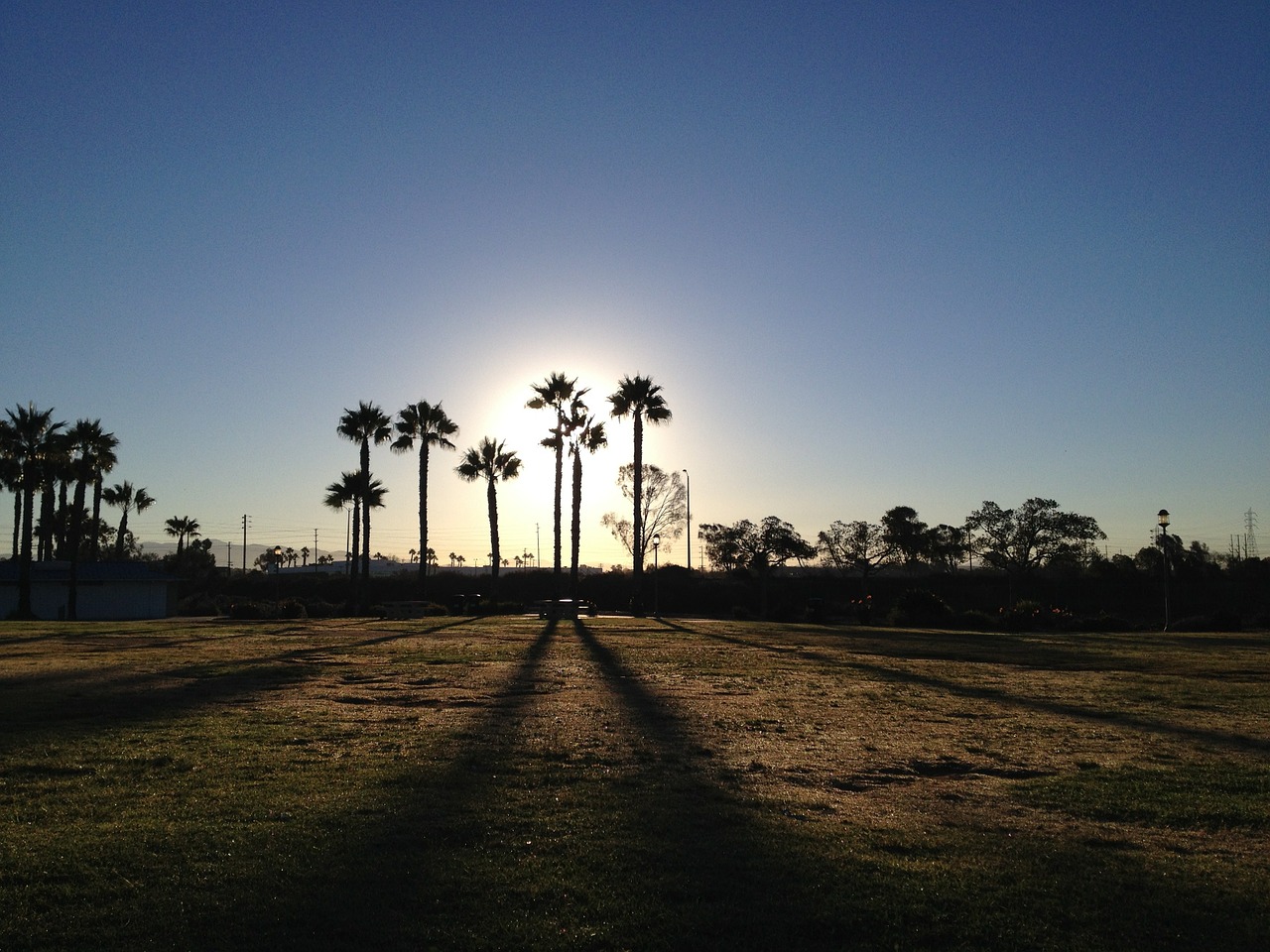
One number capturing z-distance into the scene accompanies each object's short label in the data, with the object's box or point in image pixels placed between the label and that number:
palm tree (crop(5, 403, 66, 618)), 54.12
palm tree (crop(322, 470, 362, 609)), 56.50
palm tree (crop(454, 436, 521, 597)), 61.00
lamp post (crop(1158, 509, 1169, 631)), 34.20
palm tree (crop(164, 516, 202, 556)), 102.31
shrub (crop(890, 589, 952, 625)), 40.56
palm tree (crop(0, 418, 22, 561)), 54.22
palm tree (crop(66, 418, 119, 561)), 60.19
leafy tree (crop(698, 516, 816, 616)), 80.69
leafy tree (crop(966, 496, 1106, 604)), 84.00
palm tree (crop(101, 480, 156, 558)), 87.82
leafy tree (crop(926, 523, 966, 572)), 91.56
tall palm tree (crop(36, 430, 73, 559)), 56.03
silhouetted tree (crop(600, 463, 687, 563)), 84.56
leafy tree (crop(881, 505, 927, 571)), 87.12
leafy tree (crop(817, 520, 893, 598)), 85.12
